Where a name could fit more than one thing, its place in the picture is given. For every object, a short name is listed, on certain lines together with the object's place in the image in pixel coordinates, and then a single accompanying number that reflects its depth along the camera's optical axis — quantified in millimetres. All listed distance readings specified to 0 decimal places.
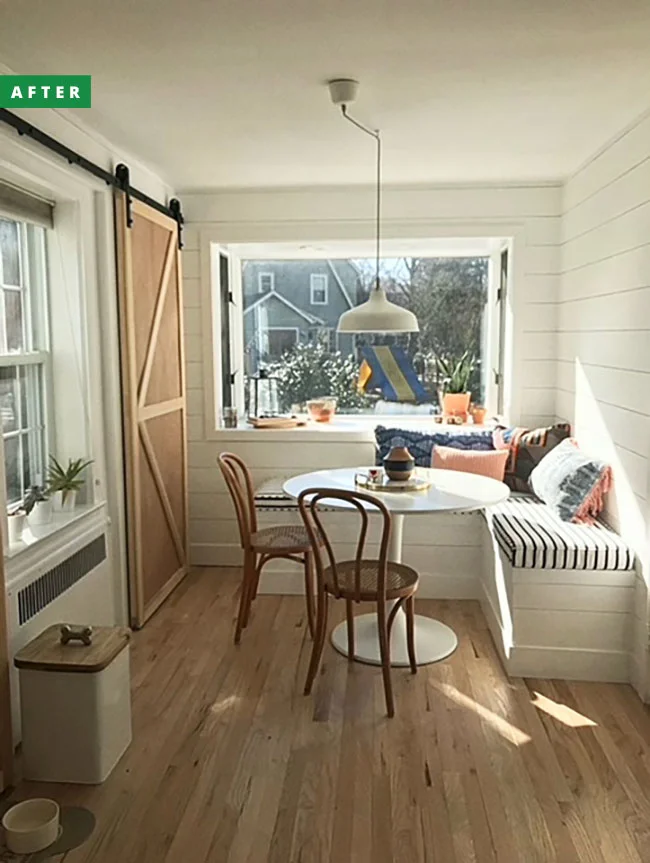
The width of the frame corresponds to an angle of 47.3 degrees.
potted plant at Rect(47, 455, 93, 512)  3197
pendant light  3352
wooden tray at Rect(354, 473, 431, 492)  3338
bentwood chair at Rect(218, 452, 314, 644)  3518
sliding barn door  3643
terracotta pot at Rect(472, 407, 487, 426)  4801
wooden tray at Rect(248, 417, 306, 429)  4801
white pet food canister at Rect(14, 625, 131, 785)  2404
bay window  5004
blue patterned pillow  4438
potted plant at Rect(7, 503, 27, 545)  2795
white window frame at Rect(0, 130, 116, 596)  3205
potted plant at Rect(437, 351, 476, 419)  4859
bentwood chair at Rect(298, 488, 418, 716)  2846
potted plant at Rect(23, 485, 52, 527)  3004
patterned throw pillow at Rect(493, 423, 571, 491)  4215
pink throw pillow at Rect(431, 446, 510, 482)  4195
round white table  3113
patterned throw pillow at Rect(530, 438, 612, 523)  3490
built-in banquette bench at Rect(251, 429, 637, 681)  3131
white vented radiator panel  2635
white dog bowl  2045
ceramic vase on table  3422
